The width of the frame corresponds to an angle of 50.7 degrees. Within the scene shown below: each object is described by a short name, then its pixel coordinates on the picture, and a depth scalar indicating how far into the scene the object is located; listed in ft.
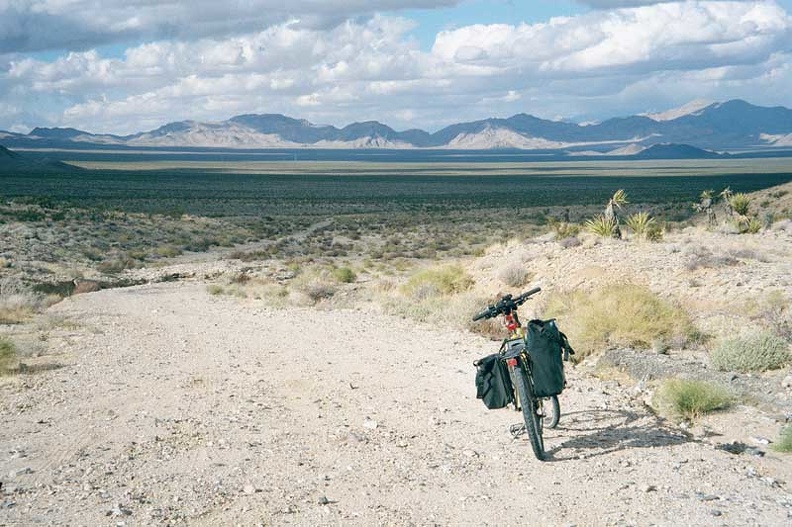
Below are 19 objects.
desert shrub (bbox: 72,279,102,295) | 85.76
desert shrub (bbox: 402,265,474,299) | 64.53
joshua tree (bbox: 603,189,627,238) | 77.46
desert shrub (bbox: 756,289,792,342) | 39.73
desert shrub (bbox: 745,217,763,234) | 83.76
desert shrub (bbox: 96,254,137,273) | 106.63
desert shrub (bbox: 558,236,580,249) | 69.71
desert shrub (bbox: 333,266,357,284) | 84.48
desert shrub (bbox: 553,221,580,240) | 86.17
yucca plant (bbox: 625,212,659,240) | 76.44
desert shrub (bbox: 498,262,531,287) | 61.00
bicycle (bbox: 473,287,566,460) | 25.07
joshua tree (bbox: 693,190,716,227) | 108.44
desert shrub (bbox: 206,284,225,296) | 76.07
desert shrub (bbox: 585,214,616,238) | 76.07
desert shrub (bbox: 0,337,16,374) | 38.93
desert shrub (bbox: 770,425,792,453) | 27.45
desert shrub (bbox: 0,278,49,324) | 58.10
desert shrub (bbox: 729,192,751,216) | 101.76
